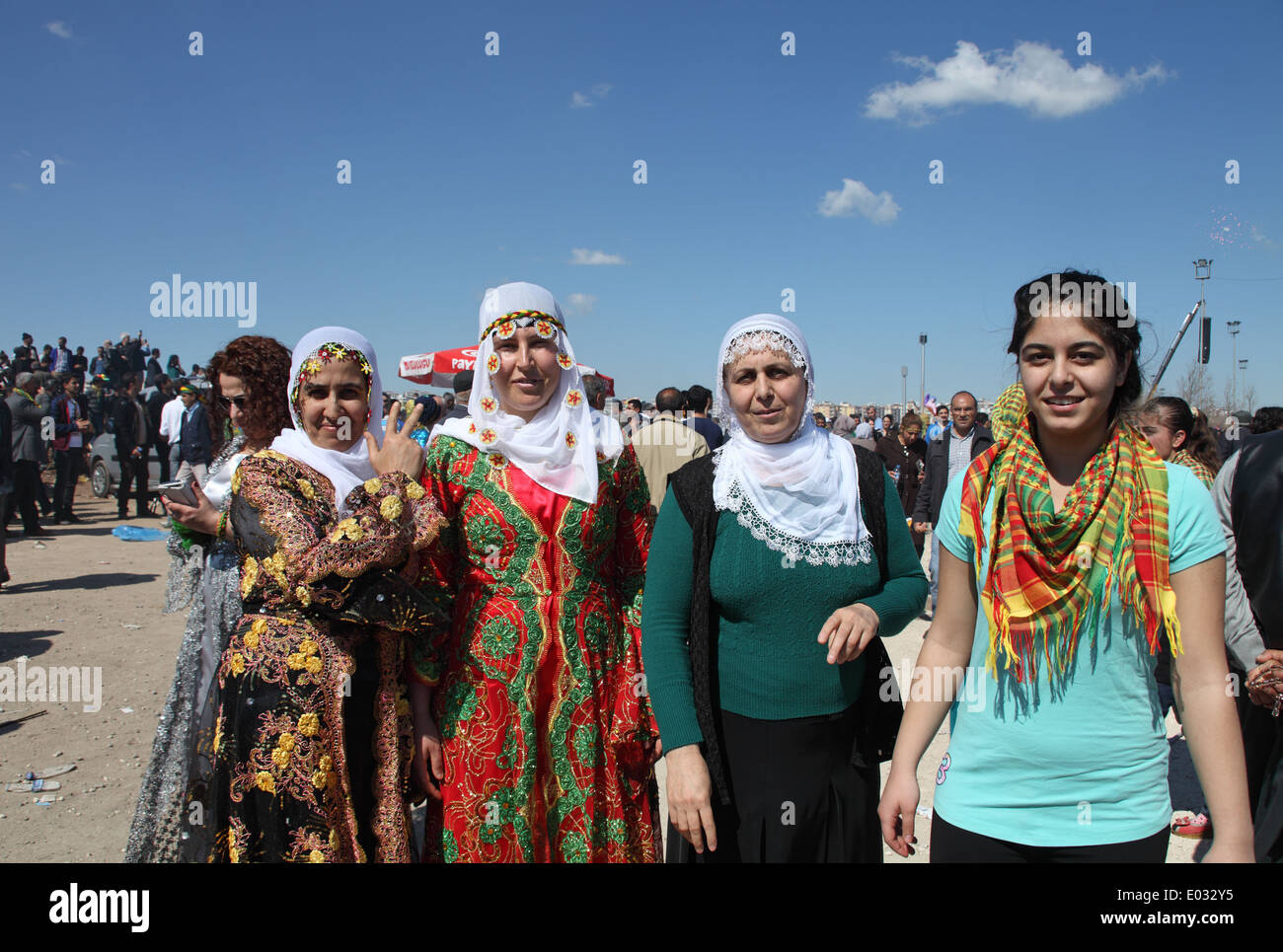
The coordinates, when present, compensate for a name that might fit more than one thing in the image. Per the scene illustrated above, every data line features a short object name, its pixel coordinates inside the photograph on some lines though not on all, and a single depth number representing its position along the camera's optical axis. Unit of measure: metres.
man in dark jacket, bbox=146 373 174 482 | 12.85
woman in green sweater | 1.93
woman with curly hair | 2.92
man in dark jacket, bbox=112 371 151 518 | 12.46
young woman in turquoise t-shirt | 1.52
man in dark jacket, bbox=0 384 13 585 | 8.86
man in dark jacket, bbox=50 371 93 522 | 12.27
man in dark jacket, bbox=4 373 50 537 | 10.64
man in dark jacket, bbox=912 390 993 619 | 6.54
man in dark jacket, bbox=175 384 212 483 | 8.57
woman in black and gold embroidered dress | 2.10
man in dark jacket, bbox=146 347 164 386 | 18.94
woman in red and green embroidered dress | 2.17
